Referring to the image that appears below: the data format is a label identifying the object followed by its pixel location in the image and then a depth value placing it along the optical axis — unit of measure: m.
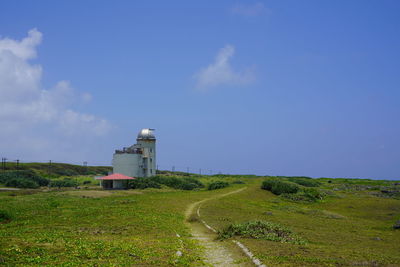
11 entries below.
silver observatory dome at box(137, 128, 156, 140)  76.56
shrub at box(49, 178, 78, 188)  72.88
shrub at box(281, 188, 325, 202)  57.56
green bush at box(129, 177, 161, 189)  66.39
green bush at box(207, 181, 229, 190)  69.99
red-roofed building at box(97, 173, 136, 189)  66.85
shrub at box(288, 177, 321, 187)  88.80
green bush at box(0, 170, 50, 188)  67.81
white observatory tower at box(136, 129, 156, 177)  76.31
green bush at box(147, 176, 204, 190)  74.12
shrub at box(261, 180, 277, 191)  66.69
